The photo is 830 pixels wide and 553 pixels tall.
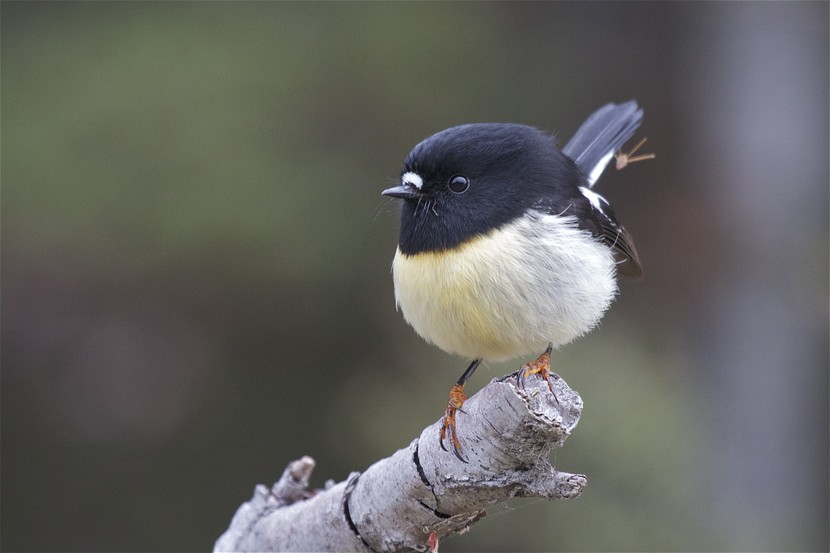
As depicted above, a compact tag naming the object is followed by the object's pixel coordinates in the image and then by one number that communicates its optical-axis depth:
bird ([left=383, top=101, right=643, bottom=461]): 5.30
